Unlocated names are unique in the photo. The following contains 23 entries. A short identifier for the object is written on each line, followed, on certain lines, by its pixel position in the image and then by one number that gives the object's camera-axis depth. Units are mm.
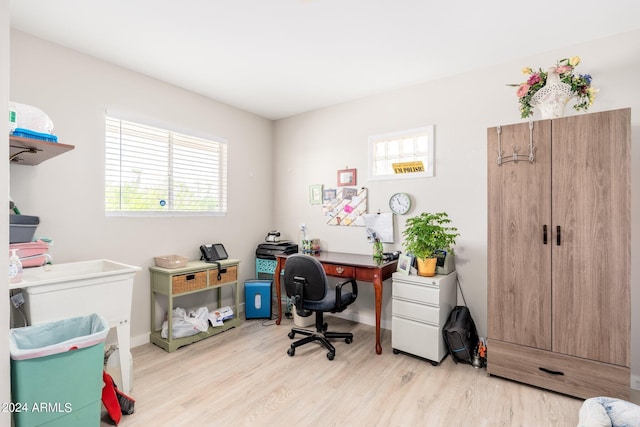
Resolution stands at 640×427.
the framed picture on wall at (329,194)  3845
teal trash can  1440
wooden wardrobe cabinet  1997
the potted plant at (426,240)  2656
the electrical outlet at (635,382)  2268
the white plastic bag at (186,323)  2927
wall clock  3290
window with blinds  2840
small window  3209
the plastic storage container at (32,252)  2001
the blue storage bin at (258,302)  3699
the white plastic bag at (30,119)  1814
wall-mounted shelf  1789
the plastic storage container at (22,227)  1980
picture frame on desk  2793
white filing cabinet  2596
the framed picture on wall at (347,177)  3688
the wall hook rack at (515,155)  2250
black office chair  2662
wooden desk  2826
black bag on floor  2539
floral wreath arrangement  2172
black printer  3824
